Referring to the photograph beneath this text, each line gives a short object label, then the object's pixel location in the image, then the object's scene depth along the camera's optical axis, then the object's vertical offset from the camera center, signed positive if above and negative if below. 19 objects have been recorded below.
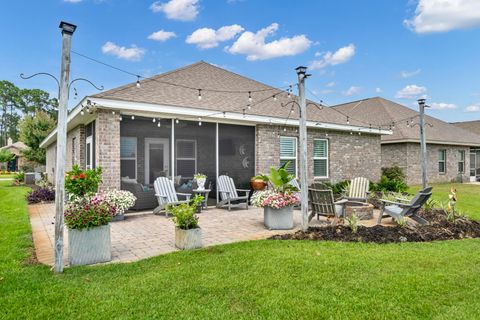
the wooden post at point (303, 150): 5.75 +0.22
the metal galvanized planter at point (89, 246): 4.18 -1.10
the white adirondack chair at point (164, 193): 7.88 -0.75
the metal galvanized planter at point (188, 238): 4.83 -1.16
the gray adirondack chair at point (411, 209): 6.21 -0.98
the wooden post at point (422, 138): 9.05 +0.68
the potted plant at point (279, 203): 6.27 -0.81
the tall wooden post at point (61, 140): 3.81 +0.29
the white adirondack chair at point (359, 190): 8.77 -0.80
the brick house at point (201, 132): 7.86 +0.95
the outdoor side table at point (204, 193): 8.61 -0.85
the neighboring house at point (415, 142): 17.23 +1.08
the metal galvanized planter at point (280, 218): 6.32 -1.12
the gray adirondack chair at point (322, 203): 6.38 -0.85
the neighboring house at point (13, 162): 39.83 +0.34
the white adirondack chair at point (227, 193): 8.85 -0.87
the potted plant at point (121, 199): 7.15 -0.81
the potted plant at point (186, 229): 4.84 -1.02
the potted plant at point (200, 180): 8.75 -0.47
